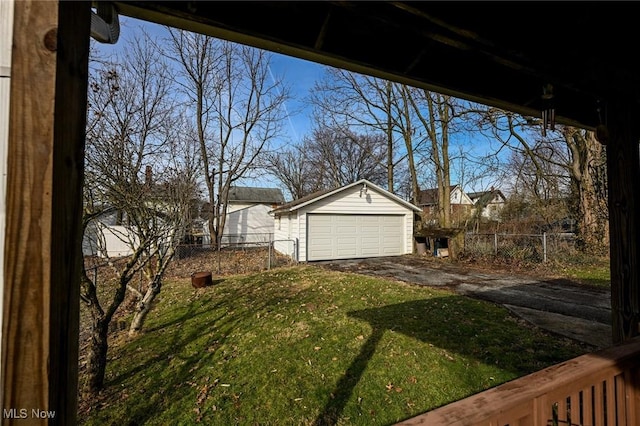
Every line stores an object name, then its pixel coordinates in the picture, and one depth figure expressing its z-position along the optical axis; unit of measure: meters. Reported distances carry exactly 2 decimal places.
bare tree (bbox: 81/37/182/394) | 3.76
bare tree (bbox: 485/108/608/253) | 10.10
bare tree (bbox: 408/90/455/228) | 13.43
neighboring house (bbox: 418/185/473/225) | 16.03
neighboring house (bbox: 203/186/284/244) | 23.40
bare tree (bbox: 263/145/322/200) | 27.05
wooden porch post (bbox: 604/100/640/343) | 1.79
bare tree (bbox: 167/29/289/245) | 16.30
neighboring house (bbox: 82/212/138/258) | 13.70
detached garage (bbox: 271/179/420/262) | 12.47
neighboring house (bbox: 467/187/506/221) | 15.94
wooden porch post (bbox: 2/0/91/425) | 0.59
